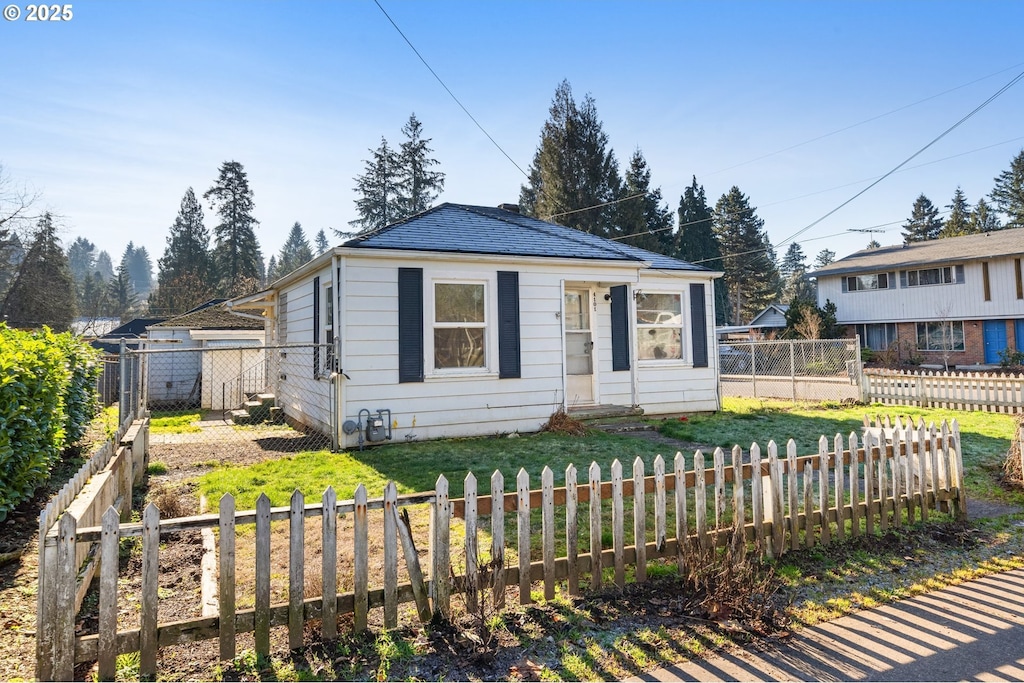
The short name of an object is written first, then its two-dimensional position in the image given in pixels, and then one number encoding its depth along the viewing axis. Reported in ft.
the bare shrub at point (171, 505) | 17.30
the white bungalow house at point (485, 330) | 30.04
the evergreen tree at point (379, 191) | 137.59
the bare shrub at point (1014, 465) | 20.76
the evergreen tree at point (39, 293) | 95.71
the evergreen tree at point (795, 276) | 258.78
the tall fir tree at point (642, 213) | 125.80
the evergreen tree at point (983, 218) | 163.12
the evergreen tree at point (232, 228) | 151.23
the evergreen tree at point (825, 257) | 316.60
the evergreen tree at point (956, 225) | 160.66
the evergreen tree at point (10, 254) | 86.19
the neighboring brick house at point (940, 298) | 88.22
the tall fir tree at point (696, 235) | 159.94
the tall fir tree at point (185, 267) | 140.46
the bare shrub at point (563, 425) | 33.24
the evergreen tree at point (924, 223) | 196.51
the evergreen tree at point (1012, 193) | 170.09
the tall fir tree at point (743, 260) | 180.04
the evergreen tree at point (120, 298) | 207.10
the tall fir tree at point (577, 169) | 126.62
